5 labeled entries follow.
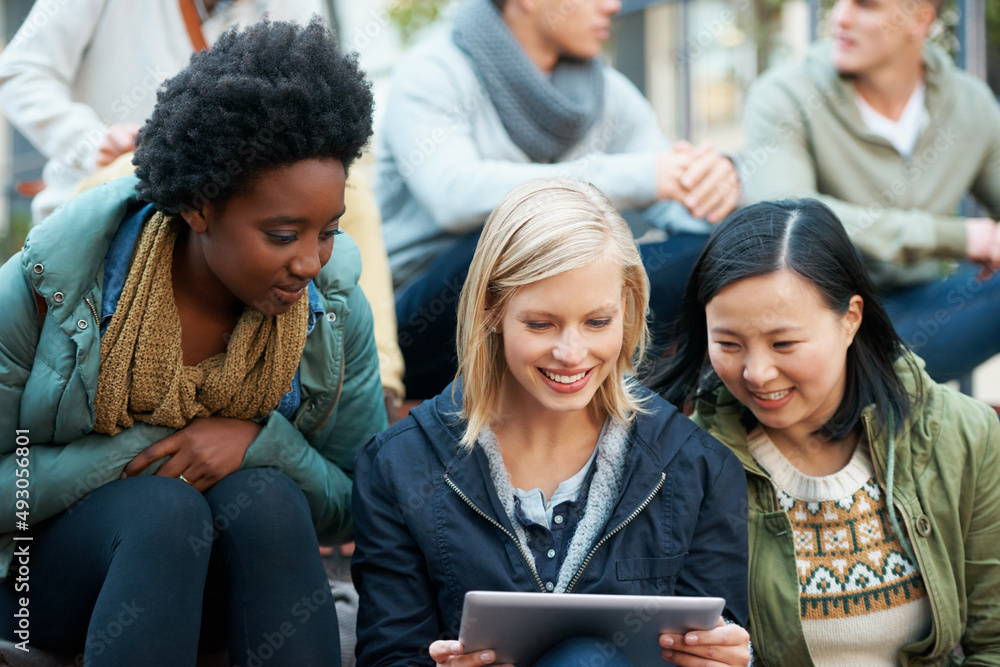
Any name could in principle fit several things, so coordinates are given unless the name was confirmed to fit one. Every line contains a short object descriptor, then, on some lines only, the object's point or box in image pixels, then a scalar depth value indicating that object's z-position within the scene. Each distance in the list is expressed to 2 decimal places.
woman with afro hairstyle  1.63
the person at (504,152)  2.65
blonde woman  1.72
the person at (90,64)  2.36
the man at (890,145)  2.91
